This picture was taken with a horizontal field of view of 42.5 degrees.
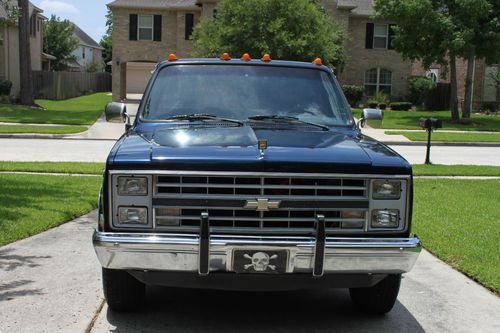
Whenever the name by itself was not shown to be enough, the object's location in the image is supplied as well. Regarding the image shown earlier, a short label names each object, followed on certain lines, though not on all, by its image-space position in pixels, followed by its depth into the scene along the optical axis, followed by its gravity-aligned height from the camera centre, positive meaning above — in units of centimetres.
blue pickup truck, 396 -85
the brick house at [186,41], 3709 +223
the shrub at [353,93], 3494 -51
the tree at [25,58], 3081 +74
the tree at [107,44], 8681 +443
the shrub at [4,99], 3425 -138
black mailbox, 1439 -84
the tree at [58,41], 6006 +312
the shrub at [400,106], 3484 -114
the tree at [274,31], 2466 +192
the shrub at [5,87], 3581 -77
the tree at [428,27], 2623 +243
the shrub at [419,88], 3619 -14
